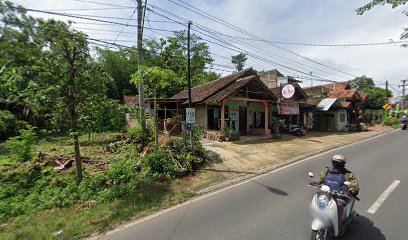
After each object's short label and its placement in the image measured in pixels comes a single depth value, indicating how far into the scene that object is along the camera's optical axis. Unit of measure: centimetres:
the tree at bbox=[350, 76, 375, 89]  5086
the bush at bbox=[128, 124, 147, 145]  982
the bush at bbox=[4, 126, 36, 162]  826
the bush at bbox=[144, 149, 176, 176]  718
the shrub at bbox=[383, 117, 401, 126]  3076
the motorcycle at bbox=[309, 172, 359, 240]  326
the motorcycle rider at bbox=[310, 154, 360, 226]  370
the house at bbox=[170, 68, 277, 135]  1545
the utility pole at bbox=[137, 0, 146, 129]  1024
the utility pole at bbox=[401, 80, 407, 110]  3917
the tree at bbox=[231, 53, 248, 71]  6071
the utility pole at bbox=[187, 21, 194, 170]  792
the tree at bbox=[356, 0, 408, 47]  636
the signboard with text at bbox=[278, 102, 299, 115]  1759
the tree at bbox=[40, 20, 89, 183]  567
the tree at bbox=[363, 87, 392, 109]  3478
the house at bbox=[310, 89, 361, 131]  2295
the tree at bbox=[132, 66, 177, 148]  691
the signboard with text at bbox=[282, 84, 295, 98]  1689
